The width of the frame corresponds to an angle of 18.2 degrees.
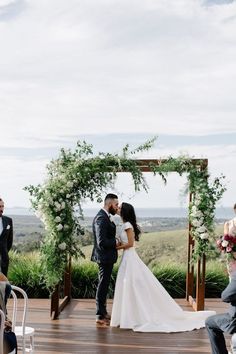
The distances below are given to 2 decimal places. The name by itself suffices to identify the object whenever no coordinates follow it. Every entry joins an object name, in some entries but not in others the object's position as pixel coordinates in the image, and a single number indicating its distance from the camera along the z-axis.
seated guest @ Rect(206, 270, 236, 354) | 5.28
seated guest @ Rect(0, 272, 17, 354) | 4.52
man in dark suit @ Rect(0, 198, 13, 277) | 8.90
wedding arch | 8.93
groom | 8.26
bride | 8.22
